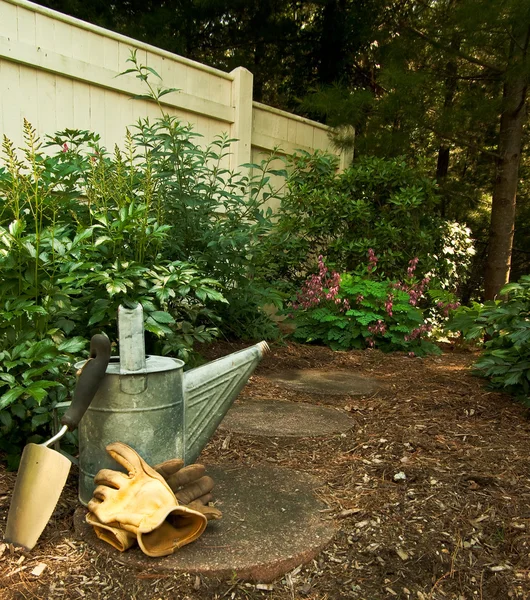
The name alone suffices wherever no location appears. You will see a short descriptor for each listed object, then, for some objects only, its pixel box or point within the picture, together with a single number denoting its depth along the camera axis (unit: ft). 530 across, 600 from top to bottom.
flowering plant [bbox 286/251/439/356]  13.88
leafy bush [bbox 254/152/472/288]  15.94
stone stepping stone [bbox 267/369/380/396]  10.09
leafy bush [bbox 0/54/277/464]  5.59
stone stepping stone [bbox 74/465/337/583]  4.30
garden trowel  4.27
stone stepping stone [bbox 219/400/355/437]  7.62
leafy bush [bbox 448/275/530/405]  9.05
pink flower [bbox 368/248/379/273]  14.91
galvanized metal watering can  4.71
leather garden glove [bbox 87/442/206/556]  4.23
